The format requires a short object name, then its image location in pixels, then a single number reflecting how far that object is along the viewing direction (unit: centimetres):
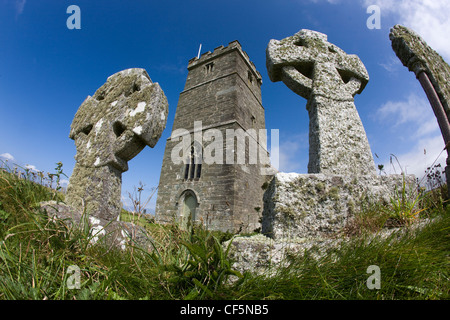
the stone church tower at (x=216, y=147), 1079
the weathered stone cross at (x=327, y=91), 230
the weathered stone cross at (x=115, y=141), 255
